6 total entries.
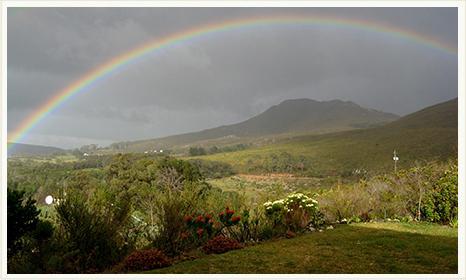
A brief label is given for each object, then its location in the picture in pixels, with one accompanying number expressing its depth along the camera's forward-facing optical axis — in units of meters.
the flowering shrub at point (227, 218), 7.41
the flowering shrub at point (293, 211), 8.67
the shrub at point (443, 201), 10.04
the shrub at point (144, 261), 5.91
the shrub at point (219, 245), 6.91
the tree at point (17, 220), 5.77
